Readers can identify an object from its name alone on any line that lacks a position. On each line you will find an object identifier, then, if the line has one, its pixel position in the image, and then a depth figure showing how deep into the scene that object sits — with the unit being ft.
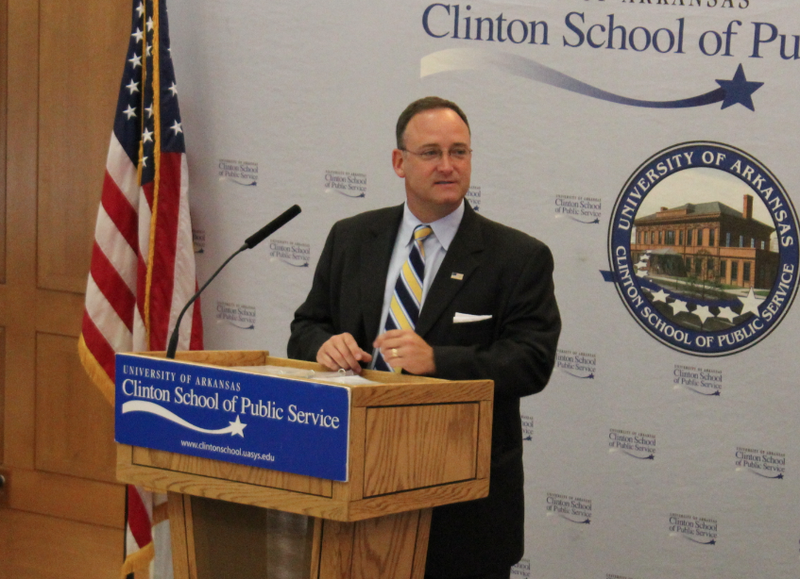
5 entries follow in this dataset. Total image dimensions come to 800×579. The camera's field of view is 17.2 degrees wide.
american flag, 21.31
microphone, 16.16
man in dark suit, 16.45
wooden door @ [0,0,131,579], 23.36
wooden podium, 15.17
